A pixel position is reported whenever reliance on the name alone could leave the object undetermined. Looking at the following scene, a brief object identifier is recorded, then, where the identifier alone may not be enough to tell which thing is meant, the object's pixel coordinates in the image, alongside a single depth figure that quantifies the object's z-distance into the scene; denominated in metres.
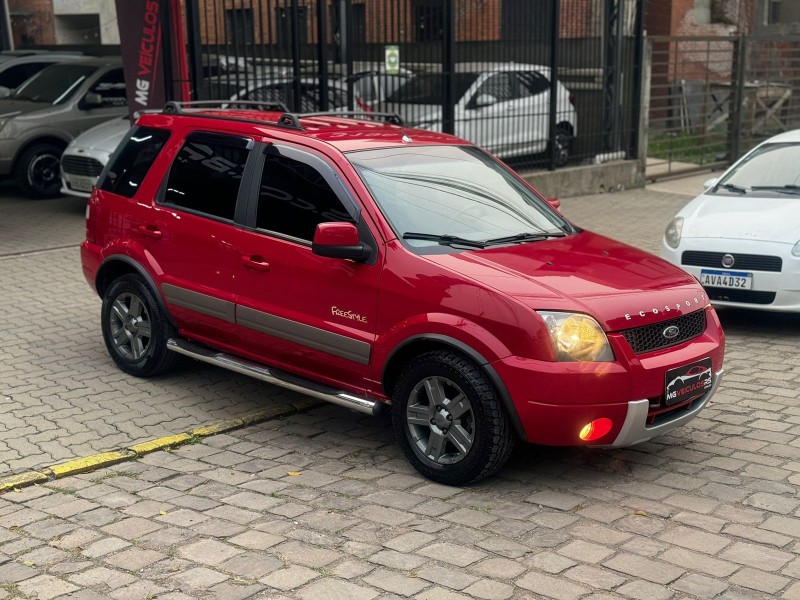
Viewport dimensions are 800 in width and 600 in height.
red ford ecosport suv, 5.34
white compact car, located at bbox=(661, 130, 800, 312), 8.57
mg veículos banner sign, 12.09
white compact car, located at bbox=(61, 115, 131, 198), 13.44
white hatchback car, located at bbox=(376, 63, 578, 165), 14.68
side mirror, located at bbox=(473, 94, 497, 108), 15.35
